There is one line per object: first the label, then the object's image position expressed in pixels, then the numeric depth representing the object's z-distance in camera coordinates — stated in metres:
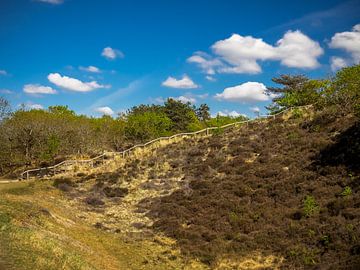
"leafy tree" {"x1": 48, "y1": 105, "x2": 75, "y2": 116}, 76.03
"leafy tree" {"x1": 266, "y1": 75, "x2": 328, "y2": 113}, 45.50
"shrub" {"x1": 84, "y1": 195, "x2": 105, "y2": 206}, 28.90
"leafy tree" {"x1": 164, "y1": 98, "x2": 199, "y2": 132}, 80.81
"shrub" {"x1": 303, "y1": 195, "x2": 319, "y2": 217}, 20.03
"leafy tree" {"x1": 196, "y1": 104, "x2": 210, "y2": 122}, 105.75
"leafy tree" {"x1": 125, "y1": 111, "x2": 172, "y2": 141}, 63.19
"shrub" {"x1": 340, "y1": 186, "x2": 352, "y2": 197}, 20.33
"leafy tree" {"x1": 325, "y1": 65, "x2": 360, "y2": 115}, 33.97
